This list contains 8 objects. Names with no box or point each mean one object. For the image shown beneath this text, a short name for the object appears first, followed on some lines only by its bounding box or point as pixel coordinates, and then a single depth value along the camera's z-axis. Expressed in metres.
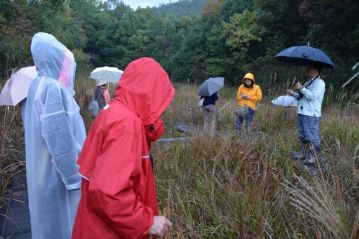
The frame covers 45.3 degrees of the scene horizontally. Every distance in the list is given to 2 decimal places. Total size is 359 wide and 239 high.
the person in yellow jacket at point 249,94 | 8.14
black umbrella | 5.89
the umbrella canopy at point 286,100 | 5.85
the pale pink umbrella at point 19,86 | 2.70
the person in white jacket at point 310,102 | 5.21
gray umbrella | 8.75
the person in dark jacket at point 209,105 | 8.69
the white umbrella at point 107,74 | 9.48
